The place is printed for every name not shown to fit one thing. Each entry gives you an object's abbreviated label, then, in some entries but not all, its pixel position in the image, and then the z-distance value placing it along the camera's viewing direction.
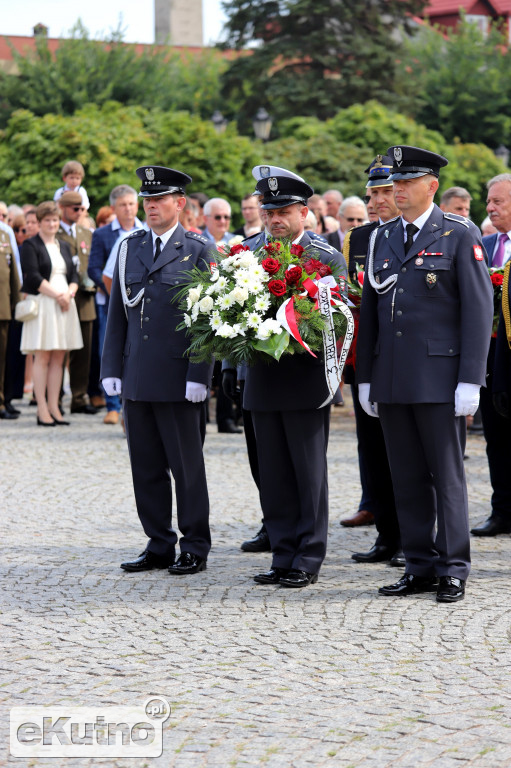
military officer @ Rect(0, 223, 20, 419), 12.86
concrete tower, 58.28
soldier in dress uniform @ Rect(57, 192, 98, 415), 12.85
